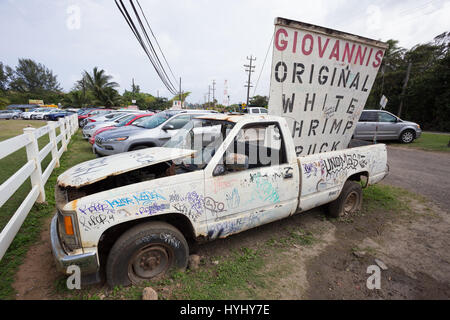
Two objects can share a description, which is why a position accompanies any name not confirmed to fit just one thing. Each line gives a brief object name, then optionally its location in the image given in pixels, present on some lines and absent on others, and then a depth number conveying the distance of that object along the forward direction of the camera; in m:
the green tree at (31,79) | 67.31
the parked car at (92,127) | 10.35
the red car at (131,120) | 8.97
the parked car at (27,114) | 29.99
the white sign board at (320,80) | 3.57
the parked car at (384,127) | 11.88
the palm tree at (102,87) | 33.84
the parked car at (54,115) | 26.67
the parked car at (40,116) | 29.30
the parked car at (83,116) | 20.85
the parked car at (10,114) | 31.09
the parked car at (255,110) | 20.30
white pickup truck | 2.04
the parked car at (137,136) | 6.13
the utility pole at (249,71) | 40.88
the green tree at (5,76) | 62.18
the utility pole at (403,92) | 24.49
